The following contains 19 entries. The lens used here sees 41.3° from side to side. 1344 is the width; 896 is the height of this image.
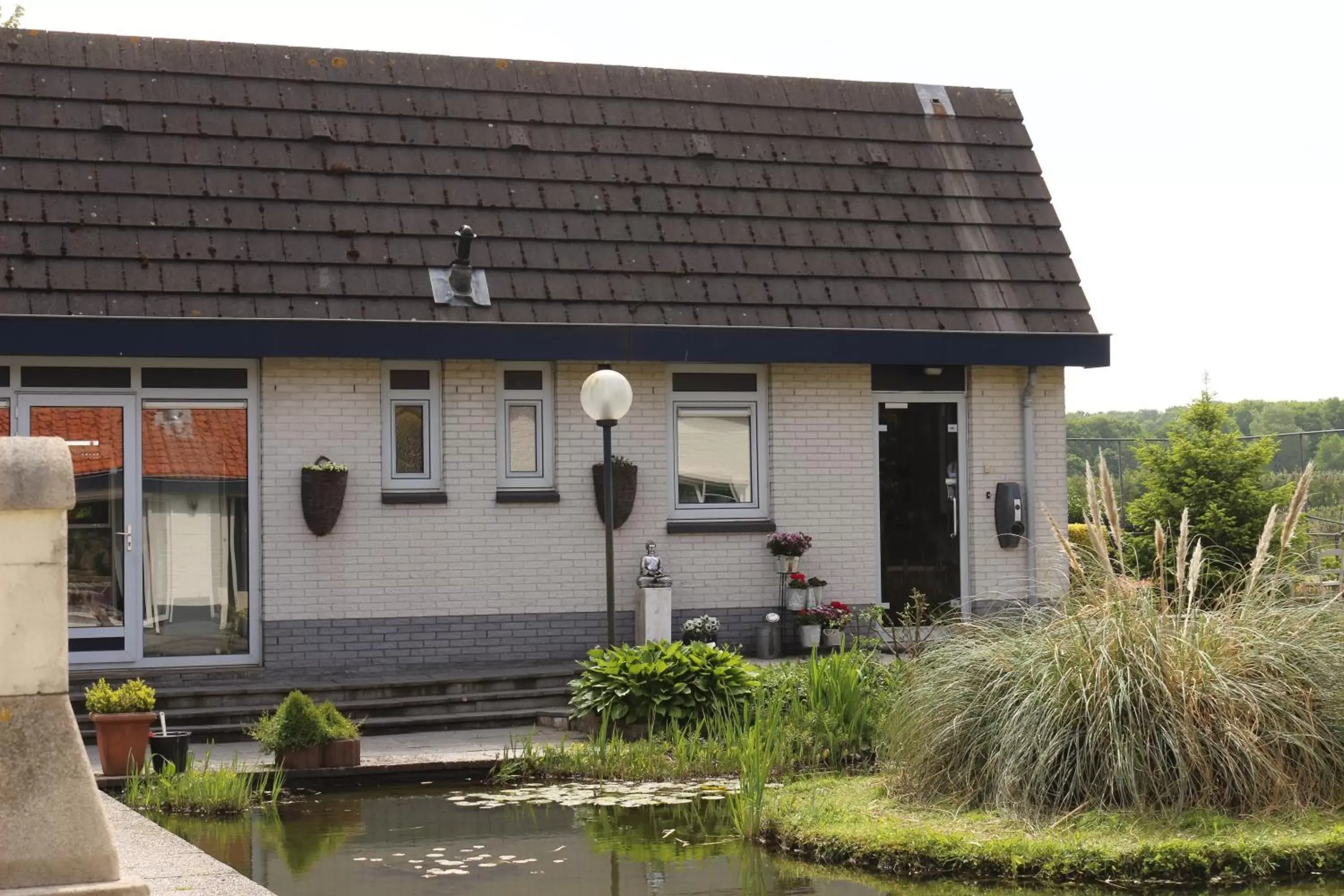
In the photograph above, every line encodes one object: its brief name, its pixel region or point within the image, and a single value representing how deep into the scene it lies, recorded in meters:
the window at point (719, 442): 16.47
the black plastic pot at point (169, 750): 11.13
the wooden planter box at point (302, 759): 11.44
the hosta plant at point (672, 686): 12.19
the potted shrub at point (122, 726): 11.18
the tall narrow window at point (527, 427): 15.91
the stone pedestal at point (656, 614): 15.48
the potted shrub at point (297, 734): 11.38
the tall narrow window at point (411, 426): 15.60
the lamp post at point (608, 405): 14.05
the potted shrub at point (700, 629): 15.63
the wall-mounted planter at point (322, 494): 14.91
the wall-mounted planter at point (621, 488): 15.73
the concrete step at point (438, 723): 13.23
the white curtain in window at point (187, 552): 14.89
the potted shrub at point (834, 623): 16.20
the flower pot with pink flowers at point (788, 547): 16.19
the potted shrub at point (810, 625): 16.16
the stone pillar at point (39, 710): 6.02
